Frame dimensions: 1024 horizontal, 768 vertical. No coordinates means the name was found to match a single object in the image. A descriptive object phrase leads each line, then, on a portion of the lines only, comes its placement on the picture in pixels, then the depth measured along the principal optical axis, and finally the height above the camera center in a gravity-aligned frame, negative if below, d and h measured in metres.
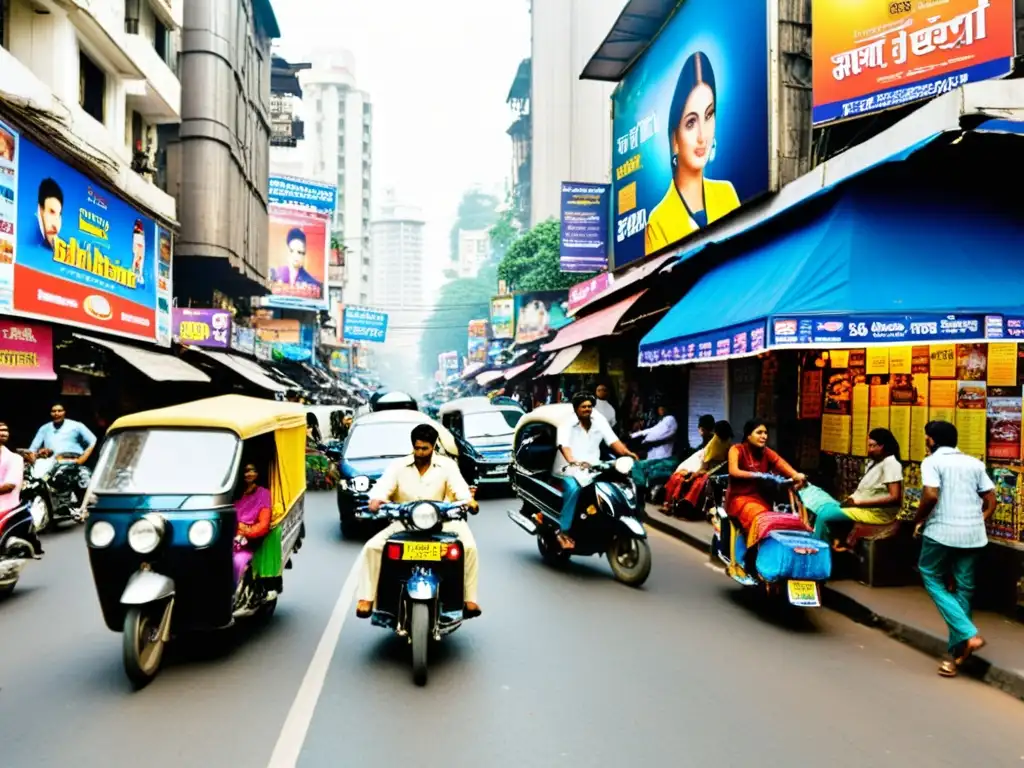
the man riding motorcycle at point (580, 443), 8.13 -0.73
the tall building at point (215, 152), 25.56 +7.40
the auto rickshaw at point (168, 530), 4.98 -1.00
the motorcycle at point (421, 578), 5.06 -1.37
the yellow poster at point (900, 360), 8.66 +0.16
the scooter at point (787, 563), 6.37 -1.55
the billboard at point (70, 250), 13.66 +2.53
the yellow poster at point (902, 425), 8.58 -0.56
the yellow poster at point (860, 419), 9.46 -0.53
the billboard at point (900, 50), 8.70 +3.85
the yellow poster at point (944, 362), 7.97 +0.13
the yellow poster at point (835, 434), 9.93 -0.76
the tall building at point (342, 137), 124.94 +38.75
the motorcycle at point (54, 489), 10.30 -1.63
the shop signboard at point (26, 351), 13.41 +0.38
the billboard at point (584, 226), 22.17 +4.15
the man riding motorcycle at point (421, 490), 5.40 -0.83
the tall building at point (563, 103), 53.94 +20.66
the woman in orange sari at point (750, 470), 7.05 -0.87
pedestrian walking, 5.53 -1.02
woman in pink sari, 5.78 -1.11
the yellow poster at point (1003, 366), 7.25 +0.08
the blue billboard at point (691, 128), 12.57 +4.65
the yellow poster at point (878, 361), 9.08 +0.16
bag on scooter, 6.37 -1.50
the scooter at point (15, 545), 7.22 -1.62
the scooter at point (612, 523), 7.77 -1.50
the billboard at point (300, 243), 39.28 +6.70
